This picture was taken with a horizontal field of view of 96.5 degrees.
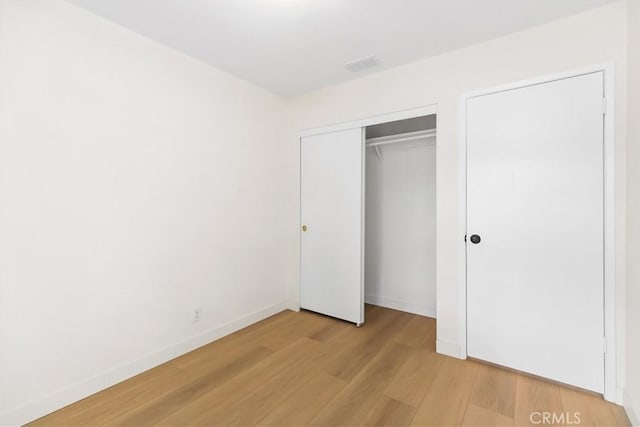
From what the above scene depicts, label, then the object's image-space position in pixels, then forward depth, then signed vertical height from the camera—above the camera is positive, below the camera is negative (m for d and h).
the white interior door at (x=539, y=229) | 1.87 -0.14
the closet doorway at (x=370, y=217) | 2.99 -0.07
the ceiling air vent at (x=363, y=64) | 2.49 +1.32
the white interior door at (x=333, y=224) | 2.97 -0.15
